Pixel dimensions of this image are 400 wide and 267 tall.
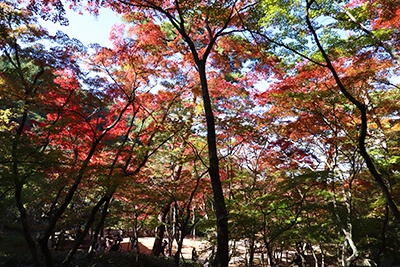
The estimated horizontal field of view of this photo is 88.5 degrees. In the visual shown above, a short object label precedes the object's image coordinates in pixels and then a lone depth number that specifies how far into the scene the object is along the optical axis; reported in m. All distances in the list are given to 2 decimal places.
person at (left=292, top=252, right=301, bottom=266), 10.26
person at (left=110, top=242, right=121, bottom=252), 11.92
